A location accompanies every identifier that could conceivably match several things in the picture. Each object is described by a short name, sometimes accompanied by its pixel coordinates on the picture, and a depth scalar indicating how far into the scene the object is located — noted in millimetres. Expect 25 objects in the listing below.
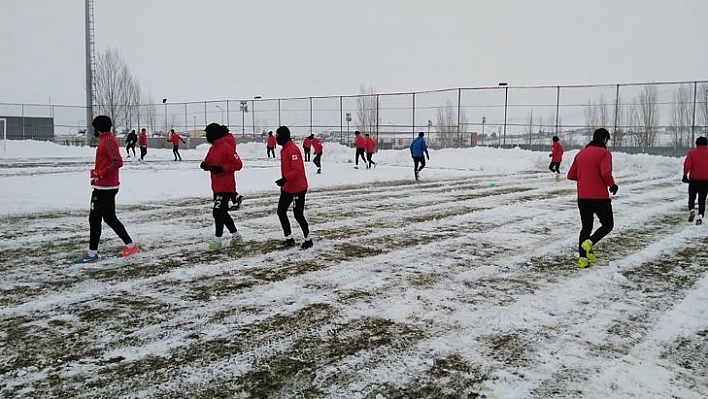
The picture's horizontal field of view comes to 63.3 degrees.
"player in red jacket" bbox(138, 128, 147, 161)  32406
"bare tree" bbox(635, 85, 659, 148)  33344
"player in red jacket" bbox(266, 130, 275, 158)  36872
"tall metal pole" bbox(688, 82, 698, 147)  31250
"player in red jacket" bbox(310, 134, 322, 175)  23641
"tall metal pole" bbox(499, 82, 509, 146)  37469
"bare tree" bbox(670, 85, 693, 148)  31625
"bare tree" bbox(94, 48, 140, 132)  51156
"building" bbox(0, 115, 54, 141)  48531
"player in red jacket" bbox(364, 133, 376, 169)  26750
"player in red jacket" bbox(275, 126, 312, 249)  8141
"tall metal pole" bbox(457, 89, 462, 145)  38844
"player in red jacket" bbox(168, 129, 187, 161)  33844
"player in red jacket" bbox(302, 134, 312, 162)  30838
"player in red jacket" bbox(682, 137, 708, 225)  10812
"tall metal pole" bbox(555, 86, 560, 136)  36156
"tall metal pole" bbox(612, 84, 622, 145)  34281
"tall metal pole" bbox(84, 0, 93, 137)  36812
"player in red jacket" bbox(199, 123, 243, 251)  8016
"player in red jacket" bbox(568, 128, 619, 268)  7337
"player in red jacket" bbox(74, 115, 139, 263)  7234
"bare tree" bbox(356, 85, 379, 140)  44031
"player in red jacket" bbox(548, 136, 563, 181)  22203
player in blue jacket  21109
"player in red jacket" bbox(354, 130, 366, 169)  26719
